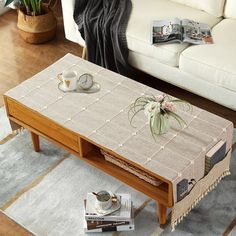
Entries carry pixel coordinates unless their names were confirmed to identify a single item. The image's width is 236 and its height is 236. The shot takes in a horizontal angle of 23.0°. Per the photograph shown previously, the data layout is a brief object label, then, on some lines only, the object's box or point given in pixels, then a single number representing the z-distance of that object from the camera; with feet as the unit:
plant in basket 13.24
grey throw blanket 11.47
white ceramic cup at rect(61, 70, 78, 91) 9.73
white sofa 10.48
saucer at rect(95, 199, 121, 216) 8.80
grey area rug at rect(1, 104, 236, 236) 9.07
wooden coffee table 8.56
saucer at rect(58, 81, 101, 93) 9.84
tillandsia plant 8.70
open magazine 10.94
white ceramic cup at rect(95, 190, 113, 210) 8.77
